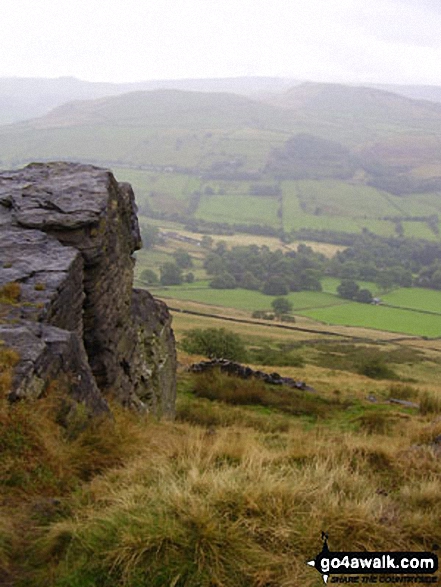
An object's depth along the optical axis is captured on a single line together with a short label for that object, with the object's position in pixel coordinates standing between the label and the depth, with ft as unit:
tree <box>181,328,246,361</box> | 137.18
